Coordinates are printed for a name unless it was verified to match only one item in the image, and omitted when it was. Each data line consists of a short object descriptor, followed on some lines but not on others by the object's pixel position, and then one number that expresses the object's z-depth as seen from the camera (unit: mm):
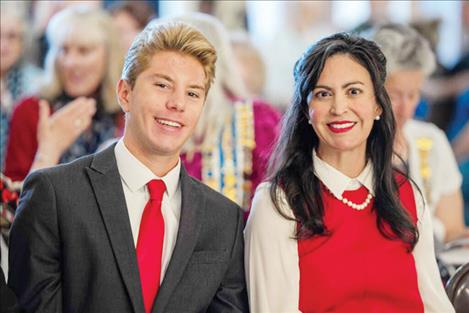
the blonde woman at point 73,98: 4447
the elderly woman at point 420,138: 4316
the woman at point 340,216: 2988
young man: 2728
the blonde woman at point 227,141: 4148
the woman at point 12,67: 4994
